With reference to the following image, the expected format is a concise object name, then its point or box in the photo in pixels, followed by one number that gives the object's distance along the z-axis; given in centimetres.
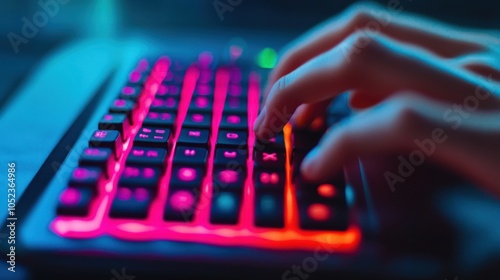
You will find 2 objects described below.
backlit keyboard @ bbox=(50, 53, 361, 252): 32
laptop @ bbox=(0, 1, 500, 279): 31
